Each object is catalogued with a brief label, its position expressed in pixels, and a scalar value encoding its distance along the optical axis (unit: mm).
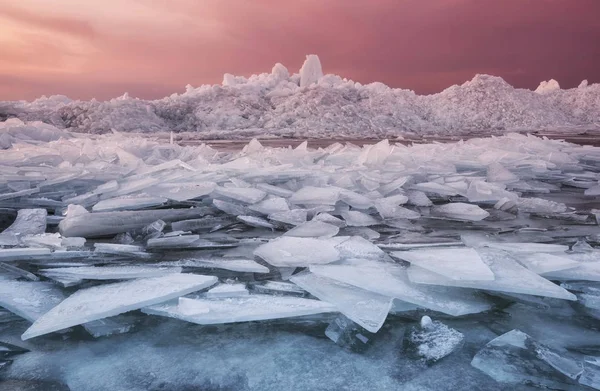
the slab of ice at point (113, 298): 1203
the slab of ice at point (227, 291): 1406
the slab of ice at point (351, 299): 1230
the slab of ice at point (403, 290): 1347
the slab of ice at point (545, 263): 1588
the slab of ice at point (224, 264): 1687
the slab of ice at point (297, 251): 1697
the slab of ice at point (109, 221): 2270
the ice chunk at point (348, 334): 1187
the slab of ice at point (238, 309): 1243
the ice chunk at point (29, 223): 2246
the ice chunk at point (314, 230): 2193
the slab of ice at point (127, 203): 2600
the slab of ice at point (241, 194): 2852
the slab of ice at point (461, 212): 2713
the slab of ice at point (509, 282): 1396
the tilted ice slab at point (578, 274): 1571
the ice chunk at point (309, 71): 34750
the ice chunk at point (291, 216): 2525
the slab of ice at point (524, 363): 1051
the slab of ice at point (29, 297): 1341
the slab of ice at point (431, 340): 1142
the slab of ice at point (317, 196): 2867
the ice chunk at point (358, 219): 2575
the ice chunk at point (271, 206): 2723
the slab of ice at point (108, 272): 1586
